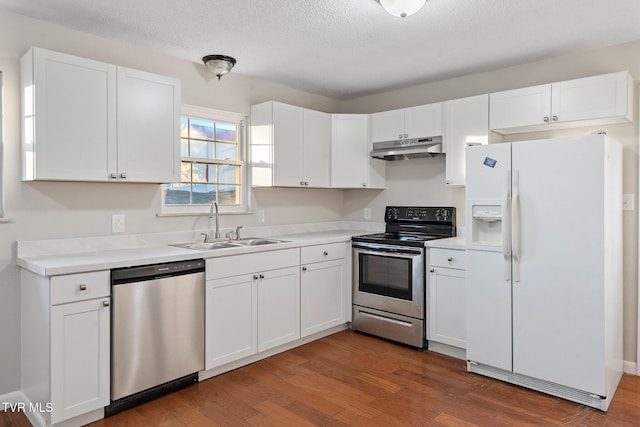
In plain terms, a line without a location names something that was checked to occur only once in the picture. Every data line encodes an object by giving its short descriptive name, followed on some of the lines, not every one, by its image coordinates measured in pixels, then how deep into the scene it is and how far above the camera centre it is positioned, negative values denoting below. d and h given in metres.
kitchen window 3.55 +0.41
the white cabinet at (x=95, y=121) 2.50 +0.57
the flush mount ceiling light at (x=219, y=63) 3.38 +1.19
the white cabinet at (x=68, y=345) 2.26 -0.75
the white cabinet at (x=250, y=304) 2.99 -0.71
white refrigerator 2.60 -0.35
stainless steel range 3.59 -0.57
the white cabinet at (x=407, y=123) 3.86 +0.85
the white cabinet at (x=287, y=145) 3.87 +0.62
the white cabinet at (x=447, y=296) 3.37 -0.69
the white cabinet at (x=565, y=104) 2.96 +0.80
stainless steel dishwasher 2.50 -0.75
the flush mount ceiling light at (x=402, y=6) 2.32 +1.14
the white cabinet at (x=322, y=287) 3.67 -0.69
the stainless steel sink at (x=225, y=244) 3.31 -0.27
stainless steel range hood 3.82 +0.59
